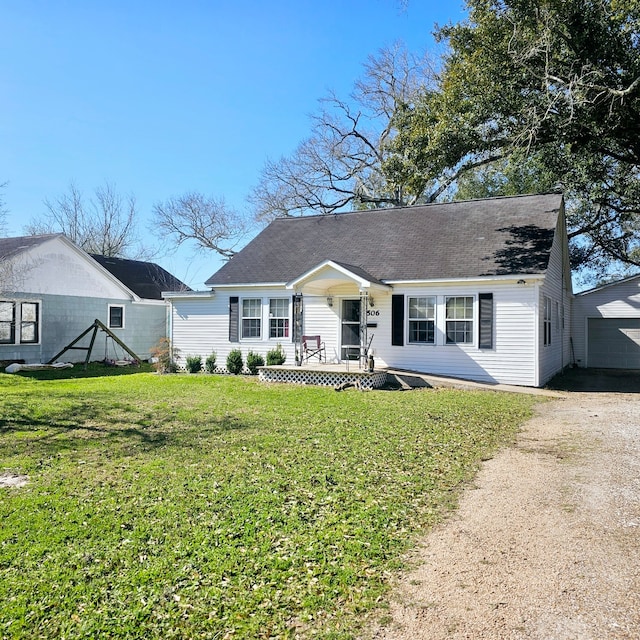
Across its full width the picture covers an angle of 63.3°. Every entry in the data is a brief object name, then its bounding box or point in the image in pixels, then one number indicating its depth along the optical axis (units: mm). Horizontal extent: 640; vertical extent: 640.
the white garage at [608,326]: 19252
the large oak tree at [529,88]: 10664
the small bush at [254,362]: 16094
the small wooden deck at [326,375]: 13445
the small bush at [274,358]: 15734
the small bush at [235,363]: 16359
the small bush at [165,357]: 17034
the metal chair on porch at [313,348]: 15852
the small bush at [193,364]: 17016
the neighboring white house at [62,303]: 17594
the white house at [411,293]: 13758
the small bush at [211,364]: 17078
